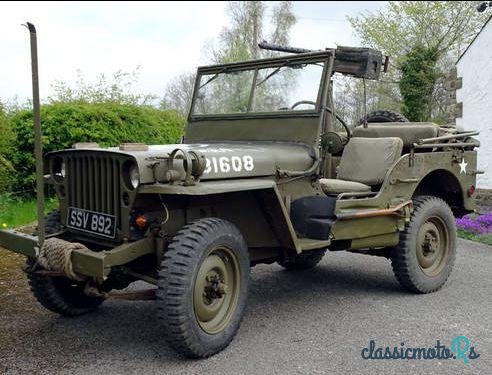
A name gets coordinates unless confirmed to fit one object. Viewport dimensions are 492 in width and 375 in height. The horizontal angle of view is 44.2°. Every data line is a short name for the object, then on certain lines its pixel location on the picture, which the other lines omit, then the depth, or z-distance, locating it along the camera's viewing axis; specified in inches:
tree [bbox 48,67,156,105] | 418.3
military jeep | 150.9
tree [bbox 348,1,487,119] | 758.5
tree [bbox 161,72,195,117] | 967.6
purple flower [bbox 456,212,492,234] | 352.8
